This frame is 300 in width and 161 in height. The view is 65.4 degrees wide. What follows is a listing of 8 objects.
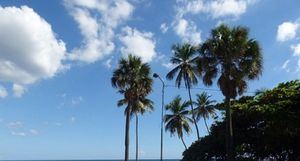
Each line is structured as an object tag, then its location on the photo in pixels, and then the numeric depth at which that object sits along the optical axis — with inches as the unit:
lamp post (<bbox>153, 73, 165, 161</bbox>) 768.1
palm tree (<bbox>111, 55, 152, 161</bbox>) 811.0
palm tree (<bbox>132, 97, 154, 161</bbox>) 848.5
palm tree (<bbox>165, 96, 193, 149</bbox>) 1080.1
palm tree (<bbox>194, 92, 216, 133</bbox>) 1072.4
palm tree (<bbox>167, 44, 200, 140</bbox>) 886.0
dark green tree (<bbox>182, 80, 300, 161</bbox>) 546.6
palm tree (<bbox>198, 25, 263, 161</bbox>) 591.3
